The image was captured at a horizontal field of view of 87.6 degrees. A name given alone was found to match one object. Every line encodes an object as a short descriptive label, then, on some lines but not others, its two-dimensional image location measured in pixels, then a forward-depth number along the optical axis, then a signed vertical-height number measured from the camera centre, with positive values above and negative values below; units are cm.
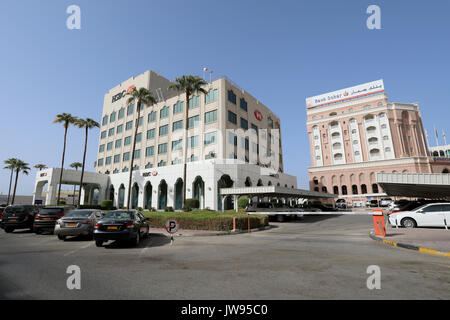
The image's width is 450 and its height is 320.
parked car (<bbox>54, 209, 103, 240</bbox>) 1169 -89
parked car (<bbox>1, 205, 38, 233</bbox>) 1594 -64
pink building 6550 +1757
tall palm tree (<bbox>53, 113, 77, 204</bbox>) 4116 +1522
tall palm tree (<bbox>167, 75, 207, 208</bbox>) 2869 +1468
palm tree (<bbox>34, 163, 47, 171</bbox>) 7226 +1266
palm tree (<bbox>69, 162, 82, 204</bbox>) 7383 +1313
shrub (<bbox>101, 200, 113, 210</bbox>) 3942 +21
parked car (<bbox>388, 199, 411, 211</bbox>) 2638 -33
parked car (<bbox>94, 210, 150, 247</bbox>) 971 -93
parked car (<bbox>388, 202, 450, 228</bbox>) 1405 -101
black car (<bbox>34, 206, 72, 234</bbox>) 1452 -63
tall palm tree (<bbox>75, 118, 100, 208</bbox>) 4184 +1465
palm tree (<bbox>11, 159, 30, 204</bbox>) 6569 +1160
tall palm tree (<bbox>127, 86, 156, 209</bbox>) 3241 +1519
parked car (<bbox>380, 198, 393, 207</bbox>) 4830 -52
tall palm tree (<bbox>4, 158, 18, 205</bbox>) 6480 +1234
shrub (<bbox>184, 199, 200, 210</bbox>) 3002 +17
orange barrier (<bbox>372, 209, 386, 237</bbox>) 1192 -100
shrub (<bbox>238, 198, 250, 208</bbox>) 2737 +15
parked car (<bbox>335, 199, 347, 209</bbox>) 5625 -87
